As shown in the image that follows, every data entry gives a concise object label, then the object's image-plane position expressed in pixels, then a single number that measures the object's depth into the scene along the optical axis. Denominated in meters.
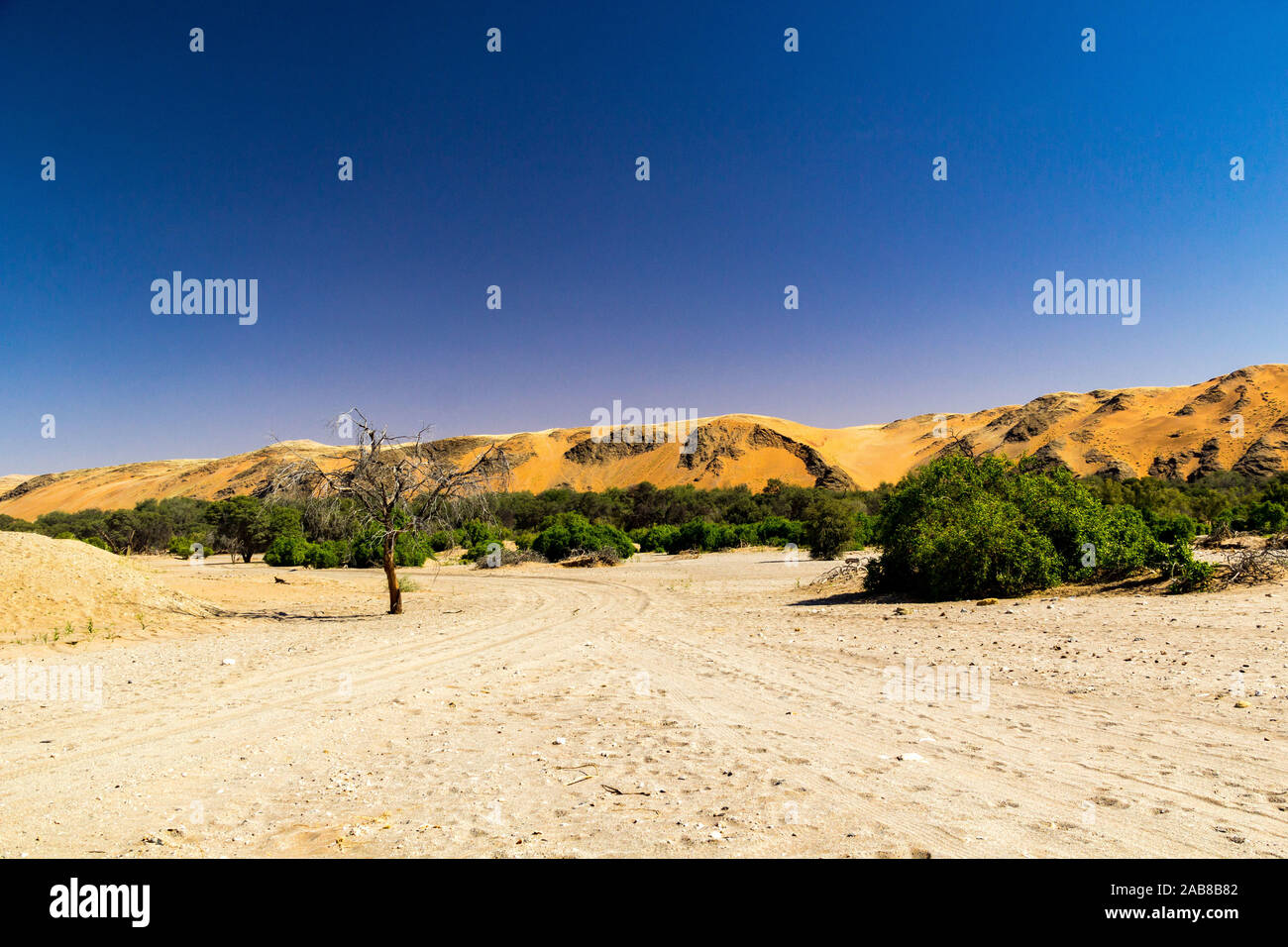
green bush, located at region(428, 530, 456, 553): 40.97
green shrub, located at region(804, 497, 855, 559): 30.55
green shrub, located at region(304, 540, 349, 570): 36.56
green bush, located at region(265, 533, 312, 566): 37.62
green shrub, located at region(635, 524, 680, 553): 38.06
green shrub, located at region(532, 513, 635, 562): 33.31
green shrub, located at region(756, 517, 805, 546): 36.41
